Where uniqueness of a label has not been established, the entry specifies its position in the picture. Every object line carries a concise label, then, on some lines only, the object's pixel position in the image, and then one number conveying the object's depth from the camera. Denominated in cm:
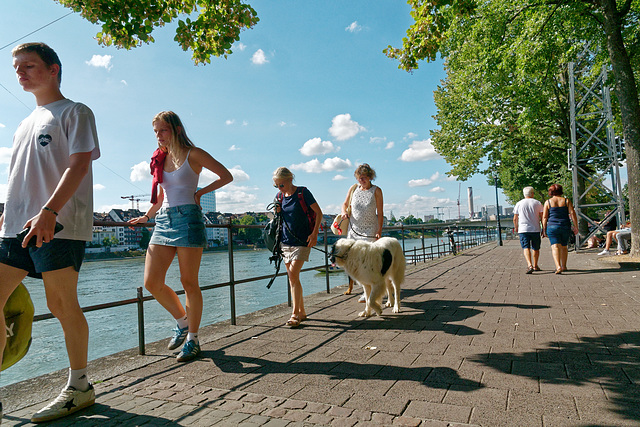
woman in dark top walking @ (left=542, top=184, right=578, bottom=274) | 811
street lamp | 2534
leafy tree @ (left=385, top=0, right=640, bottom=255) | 619
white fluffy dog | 461
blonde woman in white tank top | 327
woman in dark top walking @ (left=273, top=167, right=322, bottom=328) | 445
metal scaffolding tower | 1283
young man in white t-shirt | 221
